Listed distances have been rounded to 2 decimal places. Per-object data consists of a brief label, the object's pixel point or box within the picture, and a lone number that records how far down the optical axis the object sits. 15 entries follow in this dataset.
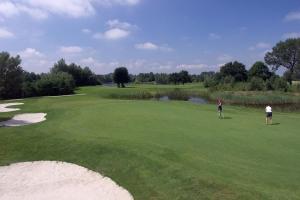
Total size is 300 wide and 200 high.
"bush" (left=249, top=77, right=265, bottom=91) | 59.40
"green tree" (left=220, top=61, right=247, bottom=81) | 86.58
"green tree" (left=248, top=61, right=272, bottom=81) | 78.19
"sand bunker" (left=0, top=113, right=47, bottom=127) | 17.43
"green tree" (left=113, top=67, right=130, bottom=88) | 84.25
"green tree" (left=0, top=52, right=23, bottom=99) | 47.63
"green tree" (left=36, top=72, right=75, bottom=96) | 51.45
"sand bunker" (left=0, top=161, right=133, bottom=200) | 7.58
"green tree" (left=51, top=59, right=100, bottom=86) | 83.77
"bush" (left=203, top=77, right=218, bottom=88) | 74.73
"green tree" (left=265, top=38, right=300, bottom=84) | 76.69
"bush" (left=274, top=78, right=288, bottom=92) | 57.05
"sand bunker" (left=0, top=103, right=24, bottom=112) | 26.16
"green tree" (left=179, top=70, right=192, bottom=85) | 115.09
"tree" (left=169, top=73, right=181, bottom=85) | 114.56
